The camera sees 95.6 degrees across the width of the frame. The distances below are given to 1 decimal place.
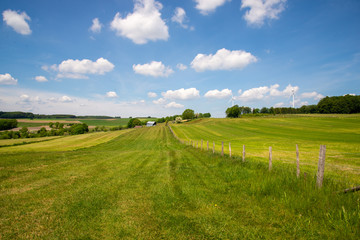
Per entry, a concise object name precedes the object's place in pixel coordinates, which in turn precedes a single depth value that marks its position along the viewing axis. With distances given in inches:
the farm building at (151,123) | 6181.1
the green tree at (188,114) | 6335.1
